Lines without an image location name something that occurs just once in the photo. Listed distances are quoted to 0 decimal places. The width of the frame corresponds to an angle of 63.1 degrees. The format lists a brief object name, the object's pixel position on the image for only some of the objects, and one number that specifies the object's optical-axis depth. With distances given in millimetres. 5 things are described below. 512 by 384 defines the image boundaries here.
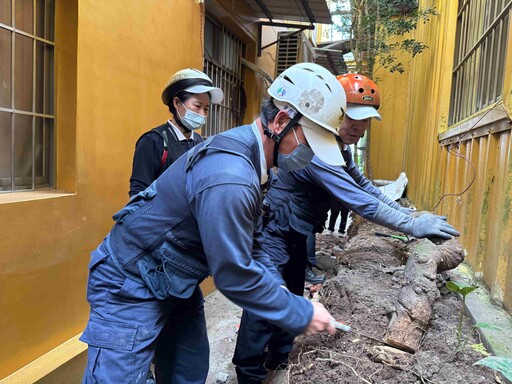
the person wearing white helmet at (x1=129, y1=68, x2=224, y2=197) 2871
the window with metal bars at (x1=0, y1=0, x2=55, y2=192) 2664
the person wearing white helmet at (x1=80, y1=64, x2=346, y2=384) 1480
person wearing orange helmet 2717
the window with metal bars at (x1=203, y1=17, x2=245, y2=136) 5672
